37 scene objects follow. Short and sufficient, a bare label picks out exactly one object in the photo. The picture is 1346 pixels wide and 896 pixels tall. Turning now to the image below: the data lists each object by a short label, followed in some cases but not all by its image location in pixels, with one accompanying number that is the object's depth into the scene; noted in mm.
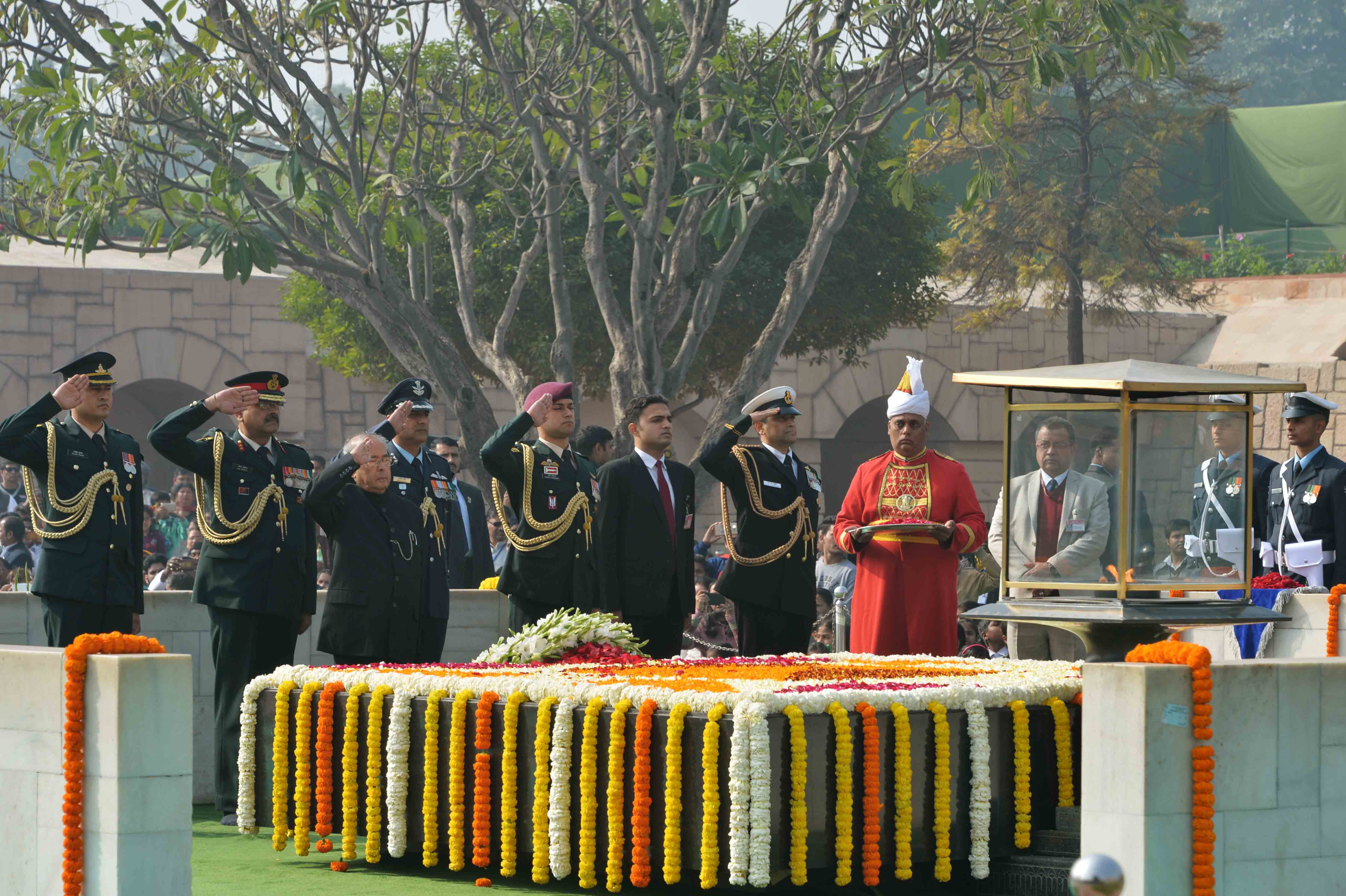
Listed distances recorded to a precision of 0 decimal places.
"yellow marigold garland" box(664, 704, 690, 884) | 11594
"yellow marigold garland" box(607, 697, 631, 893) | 11875
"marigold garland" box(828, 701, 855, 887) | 11680
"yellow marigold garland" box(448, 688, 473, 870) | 12828
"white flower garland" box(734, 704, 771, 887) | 11336
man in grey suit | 13164
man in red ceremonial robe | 17609
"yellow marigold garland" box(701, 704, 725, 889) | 11430
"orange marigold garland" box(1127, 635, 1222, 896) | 10359
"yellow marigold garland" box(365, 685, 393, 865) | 13234
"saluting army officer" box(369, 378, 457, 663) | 17203
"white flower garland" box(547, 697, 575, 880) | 12164
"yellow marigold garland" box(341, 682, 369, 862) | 13406
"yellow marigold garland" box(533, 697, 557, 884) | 12289
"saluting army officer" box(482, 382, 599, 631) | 17828
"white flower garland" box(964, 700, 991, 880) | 12258
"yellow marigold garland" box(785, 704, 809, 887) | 11516
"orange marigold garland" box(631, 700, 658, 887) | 11727
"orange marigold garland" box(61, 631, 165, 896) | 10555
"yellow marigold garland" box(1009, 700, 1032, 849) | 12656
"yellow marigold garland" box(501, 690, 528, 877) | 12508
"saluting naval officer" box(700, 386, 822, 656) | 18312
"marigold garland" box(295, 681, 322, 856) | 13648
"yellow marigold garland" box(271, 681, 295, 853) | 13805
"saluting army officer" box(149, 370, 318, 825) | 16047
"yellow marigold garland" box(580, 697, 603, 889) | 12031
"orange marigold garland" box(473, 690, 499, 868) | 12609
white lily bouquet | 15109
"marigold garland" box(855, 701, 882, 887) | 11781
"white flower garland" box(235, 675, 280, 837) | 13984
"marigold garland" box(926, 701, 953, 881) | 12164
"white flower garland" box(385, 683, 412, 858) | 13109
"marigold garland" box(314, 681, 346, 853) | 13562
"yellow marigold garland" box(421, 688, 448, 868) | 12922
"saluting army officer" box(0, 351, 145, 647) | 16172
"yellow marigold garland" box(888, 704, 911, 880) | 12008
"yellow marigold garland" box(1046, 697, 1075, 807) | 12945
